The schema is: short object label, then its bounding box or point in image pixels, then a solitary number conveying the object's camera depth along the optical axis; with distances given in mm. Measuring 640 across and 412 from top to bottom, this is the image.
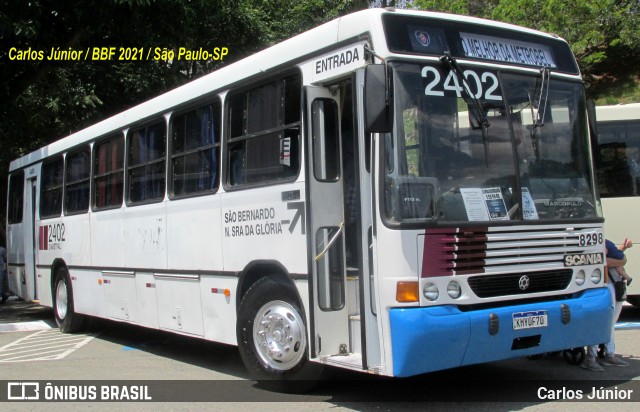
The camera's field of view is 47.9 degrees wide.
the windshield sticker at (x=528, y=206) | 5961
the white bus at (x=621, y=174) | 10547
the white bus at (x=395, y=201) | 5516
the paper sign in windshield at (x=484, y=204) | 5719
